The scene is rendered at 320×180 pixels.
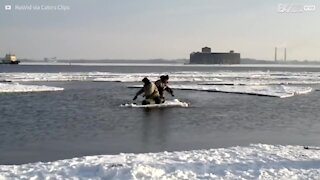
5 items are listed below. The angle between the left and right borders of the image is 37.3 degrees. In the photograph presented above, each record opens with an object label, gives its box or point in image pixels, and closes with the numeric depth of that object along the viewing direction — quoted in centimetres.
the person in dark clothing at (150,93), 2106
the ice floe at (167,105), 2095
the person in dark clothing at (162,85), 2175
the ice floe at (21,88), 3110
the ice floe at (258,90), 3022
